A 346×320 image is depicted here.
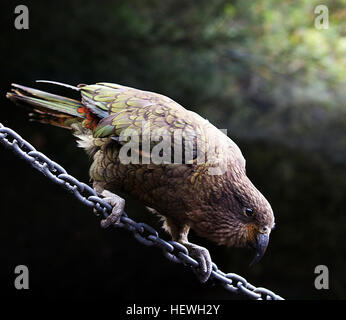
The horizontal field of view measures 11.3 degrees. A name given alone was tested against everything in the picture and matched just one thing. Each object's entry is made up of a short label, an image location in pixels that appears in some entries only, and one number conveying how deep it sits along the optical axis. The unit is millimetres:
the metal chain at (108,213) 2281
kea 2346
